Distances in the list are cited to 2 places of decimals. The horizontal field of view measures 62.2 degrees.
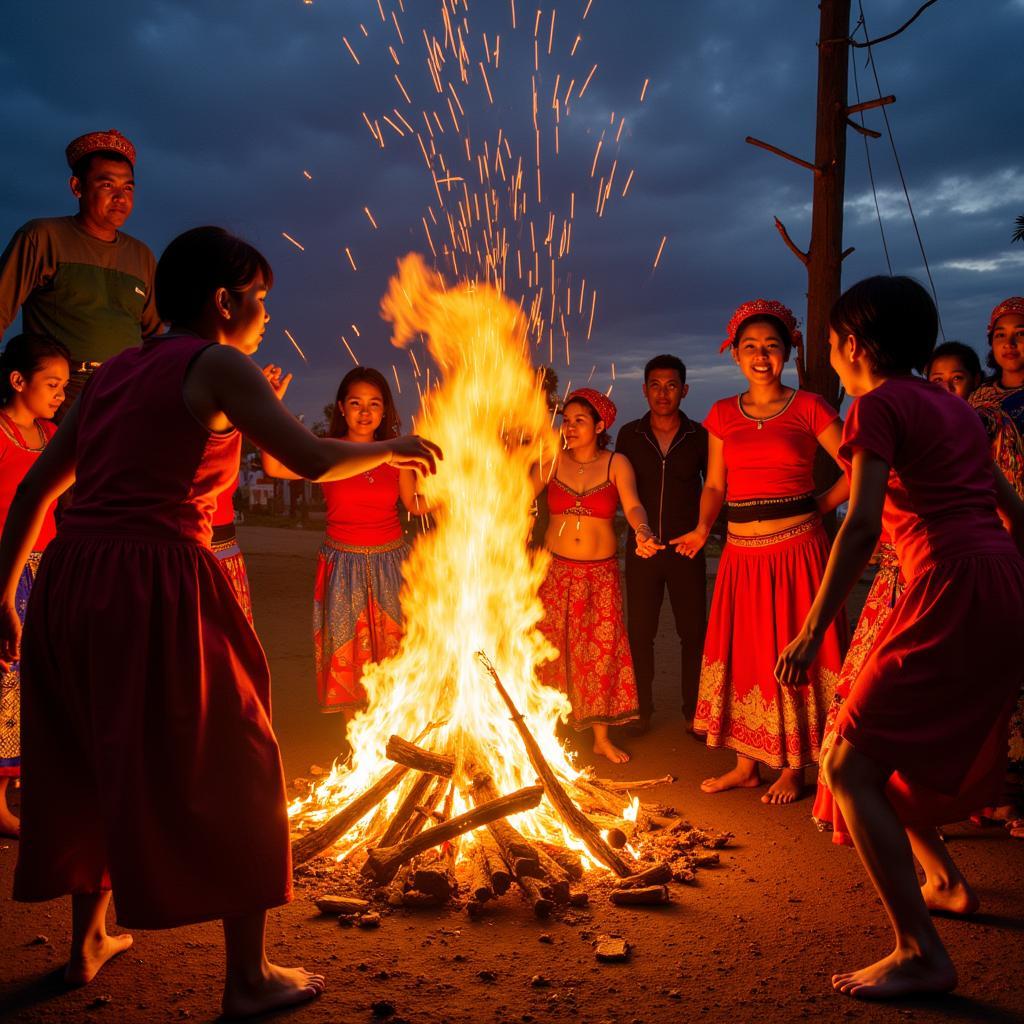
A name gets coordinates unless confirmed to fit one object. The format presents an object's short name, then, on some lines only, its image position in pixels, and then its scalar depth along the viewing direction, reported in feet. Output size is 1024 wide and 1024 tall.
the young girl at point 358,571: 18.24
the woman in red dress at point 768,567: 15.29
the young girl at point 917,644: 8.70
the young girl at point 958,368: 16.47
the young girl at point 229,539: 14.49
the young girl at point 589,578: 18.22
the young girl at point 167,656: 7.75
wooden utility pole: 20.90
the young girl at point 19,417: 13.73
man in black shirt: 19.74
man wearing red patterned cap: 14.24
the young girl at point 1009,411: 14.08
